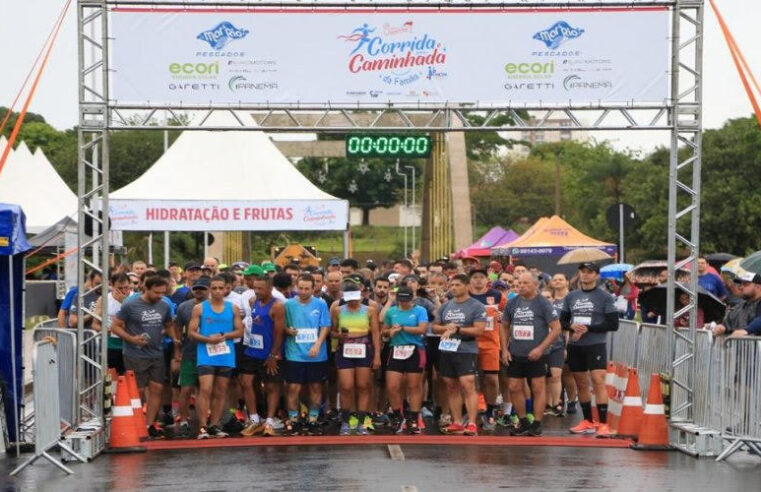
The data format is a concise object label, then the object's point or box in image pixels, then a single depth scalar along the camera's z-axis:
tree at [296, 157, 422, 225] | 108.62
